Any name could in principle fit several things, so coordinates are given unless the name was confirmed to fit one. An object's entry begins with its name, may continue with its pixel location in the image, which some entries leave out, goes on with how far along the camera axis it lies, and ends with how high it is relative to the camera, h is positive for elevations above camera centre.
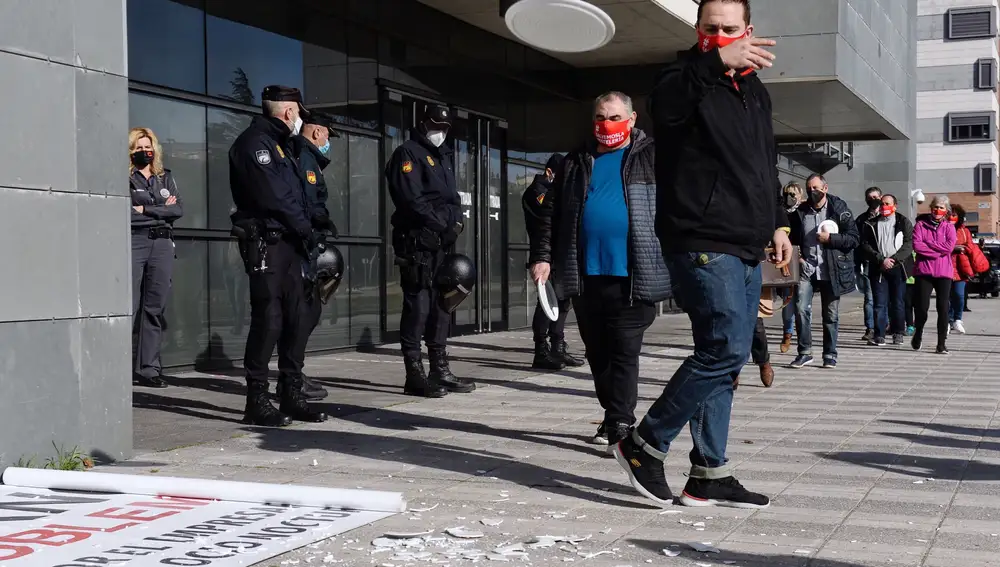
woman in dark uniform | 9.84 +0.39
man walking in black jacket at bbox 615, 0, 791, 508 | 5.00 +0.28
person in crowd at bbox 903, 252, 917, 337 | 17.80 -0.35
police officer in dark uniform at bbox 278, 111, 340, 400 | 8.12 +0.73
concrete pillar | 5.75 +0.29
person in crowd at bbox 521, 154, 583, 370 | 11.53 -0.48
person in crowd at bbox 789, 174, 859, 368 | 12.45 +0.32
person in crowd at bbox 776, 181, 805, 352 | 12.89 +0.76
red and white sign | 4.39 -0.89
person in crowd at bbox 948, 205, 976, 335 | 18.33 +0.18
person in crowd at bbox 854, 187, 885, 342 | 15.91 +0.32
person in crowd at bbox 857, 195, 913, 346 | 15.56 +0.30
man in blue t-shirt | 6.43 +0.19
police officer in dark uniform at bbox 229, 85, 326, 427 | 7.50 +0.31
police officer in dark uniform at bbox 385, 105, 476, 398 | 9.09 +0.51
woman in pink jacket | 14.27 +0.18
